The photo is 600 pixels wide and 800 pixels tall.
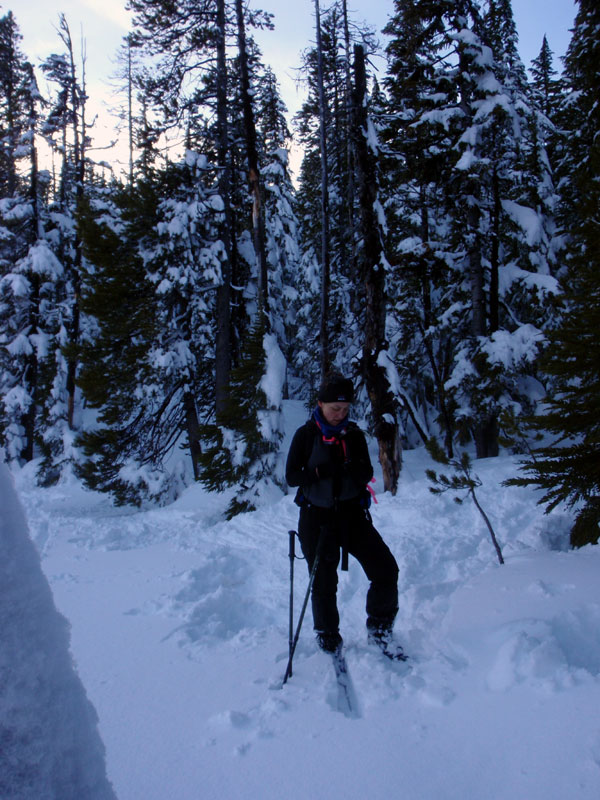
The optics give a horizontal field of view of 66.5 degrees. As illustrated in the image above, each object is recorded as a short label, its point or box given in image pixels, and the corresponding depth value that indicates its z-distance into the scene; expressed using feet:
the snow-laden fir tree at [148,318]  44.32
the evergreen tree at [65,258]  60.49
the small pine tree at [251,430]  36.36
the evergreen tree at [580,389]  15.17
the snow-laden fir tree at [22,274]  60.44
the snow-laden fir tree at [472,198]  34.86
